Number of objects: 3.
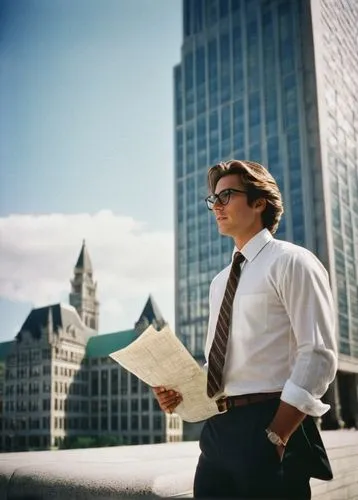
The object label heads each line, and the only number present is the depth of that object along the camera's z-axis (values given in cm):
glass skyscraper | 2959
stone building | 4584
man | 108
